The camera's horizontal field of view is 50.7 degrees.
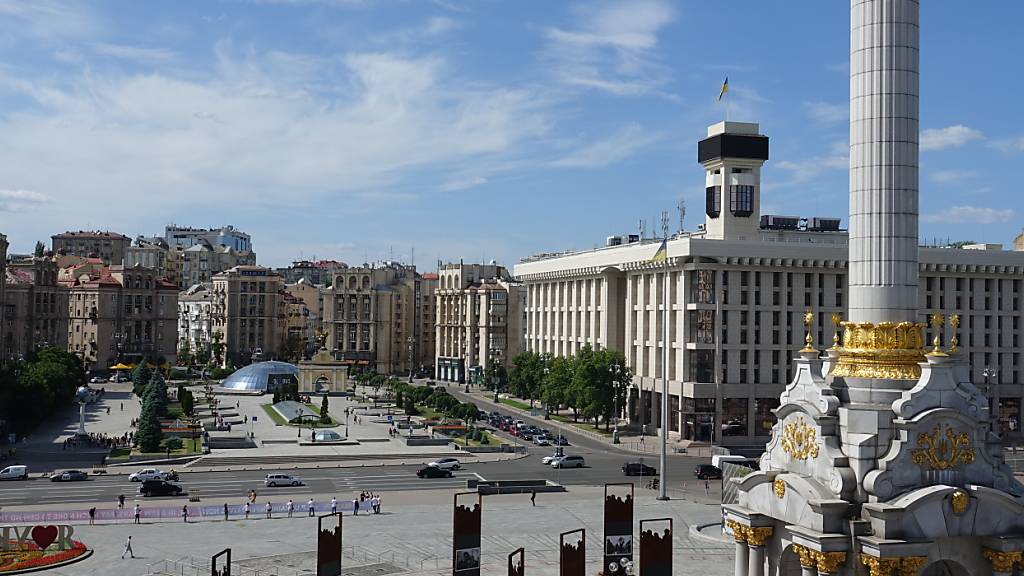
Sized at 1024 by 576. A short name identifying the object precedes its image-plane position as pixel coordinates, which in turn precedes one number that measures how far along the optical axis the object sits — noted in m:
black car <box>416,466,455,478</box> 69.00
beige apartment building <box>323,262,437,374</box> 180.38
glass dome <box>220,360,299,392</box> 139.20
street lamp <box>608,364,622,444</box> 94.62
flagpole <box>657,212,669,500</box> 60.22
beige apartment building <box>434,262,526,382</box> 162.50
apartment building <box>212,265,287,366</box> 186.88
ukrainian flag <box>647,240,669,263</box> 74.00
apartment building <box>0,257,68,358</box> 137.88
